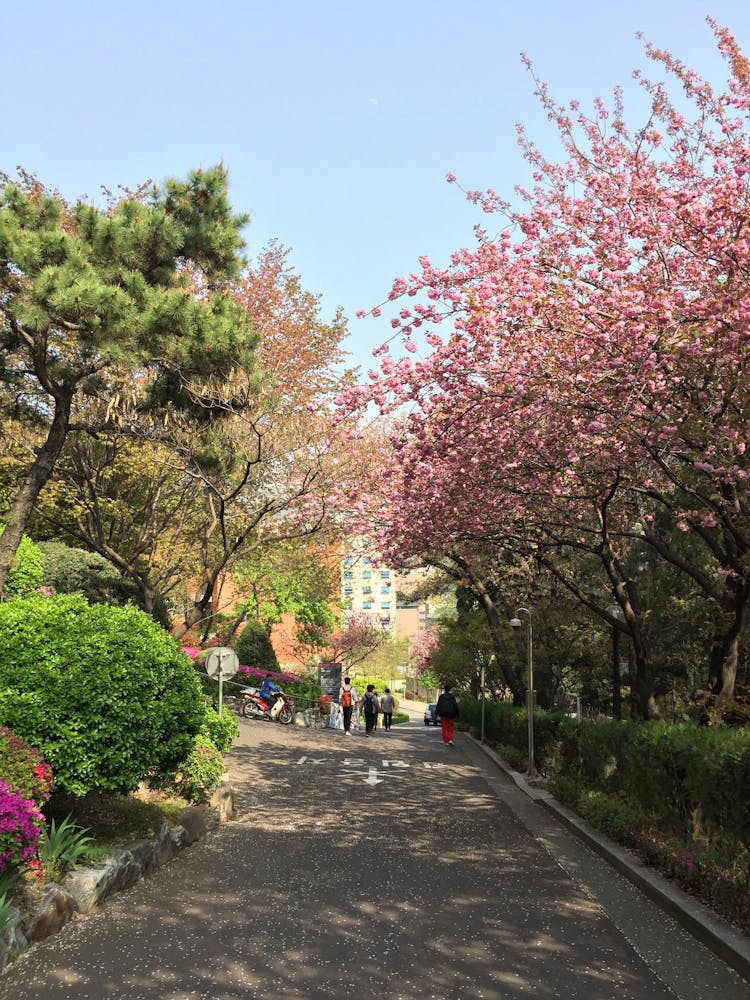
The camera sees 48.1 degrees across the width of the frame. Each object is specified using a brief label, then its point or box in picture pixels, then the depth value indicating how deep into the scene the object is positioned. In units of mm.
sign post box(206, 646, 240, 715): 15344
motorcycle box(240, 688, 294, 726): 30172
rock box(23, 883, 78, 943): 5664
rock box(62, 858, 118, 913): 6438
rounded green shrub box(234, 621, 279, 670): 38500
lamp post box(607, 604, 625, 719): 15289
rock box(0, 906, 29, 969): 5203
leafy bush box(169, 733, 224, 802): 10203
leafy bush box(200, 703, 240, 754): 12297
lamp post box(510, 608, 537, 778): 16655
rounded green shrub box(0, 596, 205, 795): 7074
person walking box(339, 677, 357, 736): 28672
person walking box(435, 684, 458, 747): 25234
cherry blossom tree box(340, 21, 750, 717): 8336
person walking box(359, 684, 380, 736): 28094
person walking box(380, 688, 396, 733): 32125
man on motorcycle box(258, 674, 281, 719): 30281
